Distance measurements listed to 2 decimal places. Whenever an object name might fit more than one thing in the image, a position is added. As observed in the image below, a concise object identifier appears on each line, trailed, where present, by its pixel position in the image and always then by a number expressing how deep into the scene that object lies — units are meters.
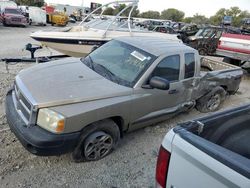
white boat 5.92
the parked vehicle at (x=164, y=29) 12.22
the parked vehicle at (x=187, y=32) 10.97
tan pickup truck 2.25
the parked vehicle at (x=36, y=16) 21.25
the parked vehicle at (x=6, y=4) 20.10
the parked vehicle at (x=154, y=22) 17.19
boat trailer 4.75
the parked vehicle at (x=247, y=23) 16.12
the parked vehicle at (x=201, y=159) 1.09
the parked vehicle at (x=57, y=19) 24.56
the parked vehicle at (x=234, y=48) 6.61
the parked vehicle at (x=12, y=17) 16.90
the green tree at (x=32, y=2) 35.65
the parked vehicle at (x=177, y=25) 16.41
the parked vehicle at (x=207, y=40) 10.38
